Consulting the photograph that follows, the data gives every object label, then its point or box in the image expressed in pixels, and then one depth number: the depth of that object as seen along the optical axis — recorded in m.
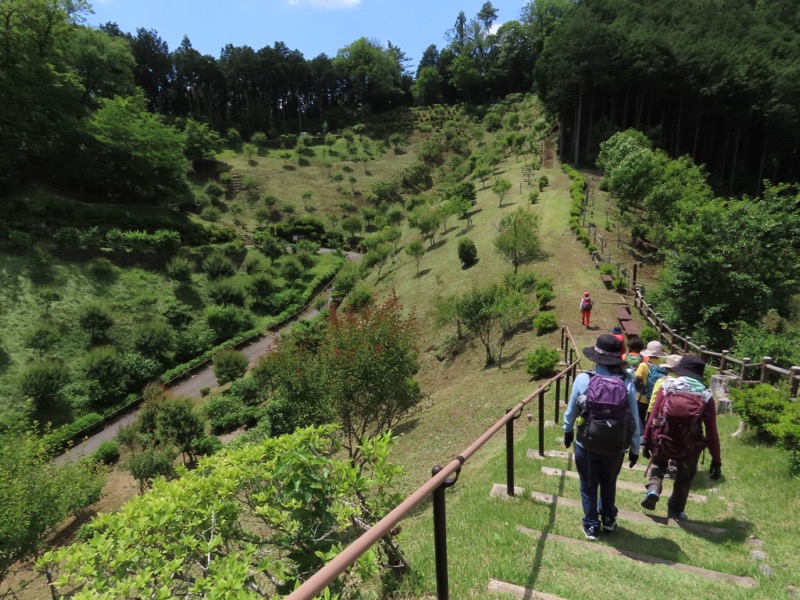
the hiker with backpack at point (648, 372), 6.39
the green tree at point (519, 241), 23.39
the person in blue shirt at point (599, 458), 4.14
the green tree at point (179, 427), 18.20
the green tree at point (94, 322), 25.72
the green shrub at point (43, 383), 20.97
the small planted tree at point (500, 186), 36.53
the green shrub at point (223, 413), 20.75
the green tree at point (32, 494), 11.97
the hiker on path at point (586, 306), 16.78
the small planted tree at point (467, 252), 28.61
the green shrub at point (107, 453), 18.75
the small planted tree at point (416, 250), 32.47
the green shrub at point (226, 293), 33.00
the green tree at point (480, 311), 18.38
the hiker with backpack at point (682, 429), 4.40
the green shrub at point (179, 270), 32.88
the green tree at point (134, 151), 38.56
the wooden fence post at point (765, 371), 9.45
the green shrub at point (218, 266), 35.06
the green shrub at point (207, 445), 18.06
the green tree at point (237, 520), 3.18
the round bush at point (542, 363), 14.20
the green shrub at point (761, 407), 6.89
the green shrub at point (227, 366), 25.36
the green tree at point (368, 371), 11.90
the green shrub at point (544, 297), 19.79
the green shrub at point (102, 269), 29.38
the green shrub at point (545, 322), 17.95
